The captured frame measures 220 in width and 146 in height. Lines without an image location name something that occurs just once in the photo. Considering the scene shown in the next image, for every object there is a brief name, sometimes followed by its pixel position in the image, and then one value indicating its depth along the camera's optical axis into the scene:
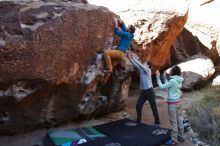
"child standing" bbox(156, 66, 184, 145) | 5.70
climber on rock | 6.59
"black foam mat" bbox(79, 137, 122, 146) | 5.46
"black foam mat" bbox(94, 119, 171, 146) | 5.54
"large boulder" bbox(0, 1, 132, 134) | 5.39
